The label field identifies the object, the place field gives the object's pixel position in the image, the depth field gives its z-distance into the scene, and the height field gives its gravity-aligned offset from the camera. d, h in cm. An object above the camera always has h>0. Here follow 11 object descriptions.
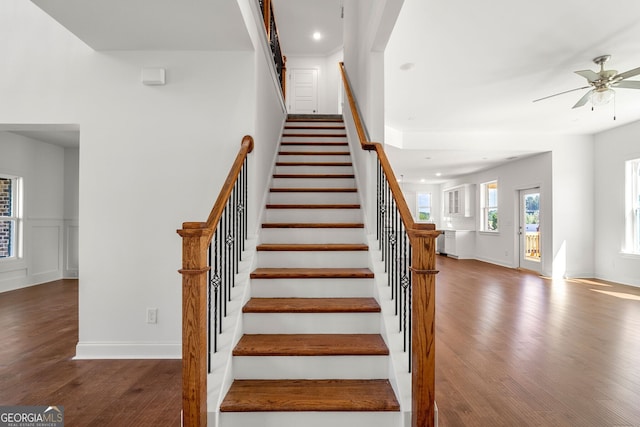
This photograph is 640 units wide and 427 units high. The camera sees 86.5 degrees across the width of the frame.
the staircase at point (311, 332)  181 -81
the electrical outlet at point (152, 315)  296 -88
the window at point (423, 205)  1355 +35
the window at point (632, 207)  622 +12
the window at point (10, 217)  590 -6
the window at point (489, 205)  973 +25
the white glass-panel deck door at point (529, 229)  818 -38
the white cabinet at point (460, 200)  1079 +46
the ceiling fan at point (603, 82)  369 +147
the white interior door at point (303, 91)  880 +319
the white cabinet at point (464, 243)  1052 -91
